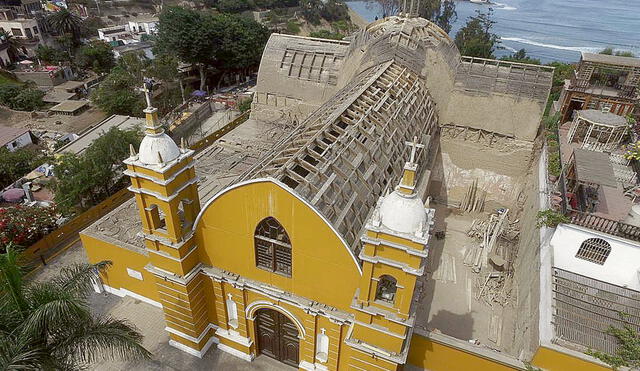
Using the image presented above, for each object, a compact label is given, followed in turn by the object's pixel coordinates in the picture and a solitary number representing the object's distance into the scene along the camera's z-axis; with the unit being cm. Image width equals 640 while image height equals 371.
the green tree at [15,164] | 3378
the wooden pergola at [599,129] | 2588
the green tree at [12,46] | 6594
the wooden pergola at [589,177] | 1894
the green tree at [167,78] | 5122
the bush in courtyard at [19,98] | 5175
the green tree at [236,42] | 5825
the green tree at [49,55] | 6581
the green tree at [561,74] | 4394
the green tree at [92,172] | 2625
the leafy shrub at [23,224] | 2225
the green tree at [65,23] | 7038
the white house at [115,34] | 8148
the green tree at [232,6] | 9791
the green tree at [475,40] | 6650
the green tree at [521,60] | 5758
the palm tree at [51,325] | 1007
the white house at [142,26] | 8981
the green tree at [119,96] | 4697
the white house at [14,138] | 3944
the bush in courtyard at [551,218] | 1789
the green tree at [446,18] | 9638
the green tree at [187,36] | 5438
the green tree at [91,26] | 7648
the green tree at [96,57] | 6619
